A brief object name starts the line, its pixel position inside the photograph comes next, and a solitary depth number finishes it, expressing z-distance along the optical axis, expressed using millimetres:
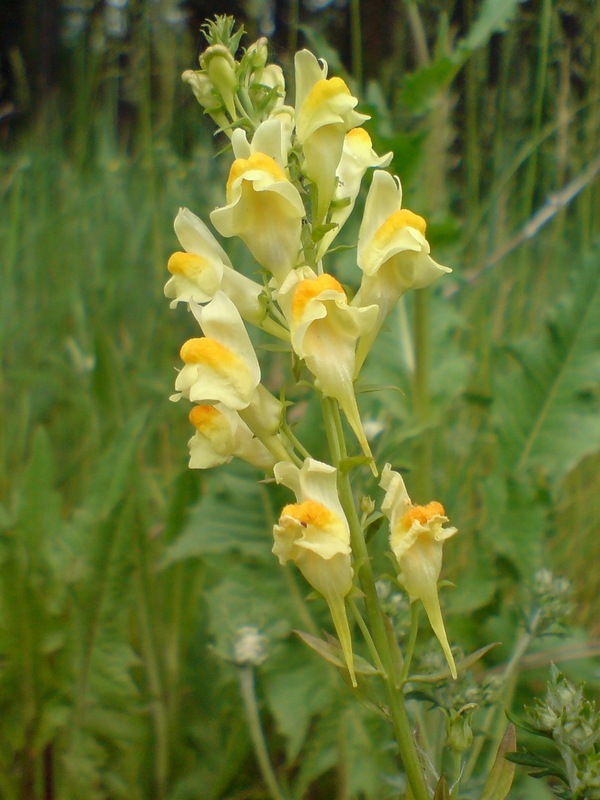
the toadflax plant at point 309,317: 172
